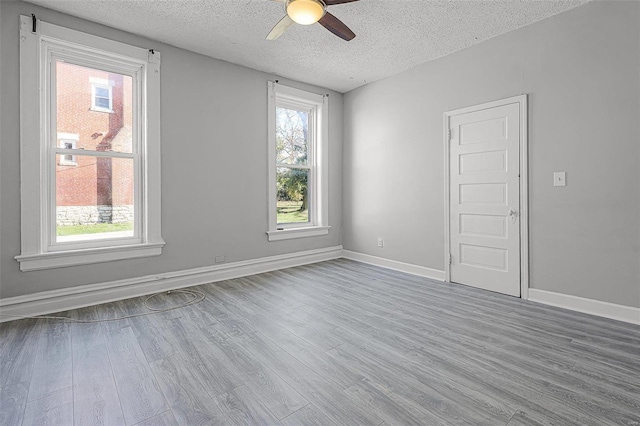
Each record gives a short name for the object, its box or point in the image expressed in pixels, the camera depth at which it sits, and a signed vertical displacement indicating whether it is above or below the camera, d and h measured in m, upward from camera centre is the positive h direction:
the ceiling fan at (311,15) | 2.17 +1.45
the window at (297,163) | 4.46 +0.74
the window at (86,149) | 2.77 +0.63
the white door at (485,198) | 3.27 +0.14
